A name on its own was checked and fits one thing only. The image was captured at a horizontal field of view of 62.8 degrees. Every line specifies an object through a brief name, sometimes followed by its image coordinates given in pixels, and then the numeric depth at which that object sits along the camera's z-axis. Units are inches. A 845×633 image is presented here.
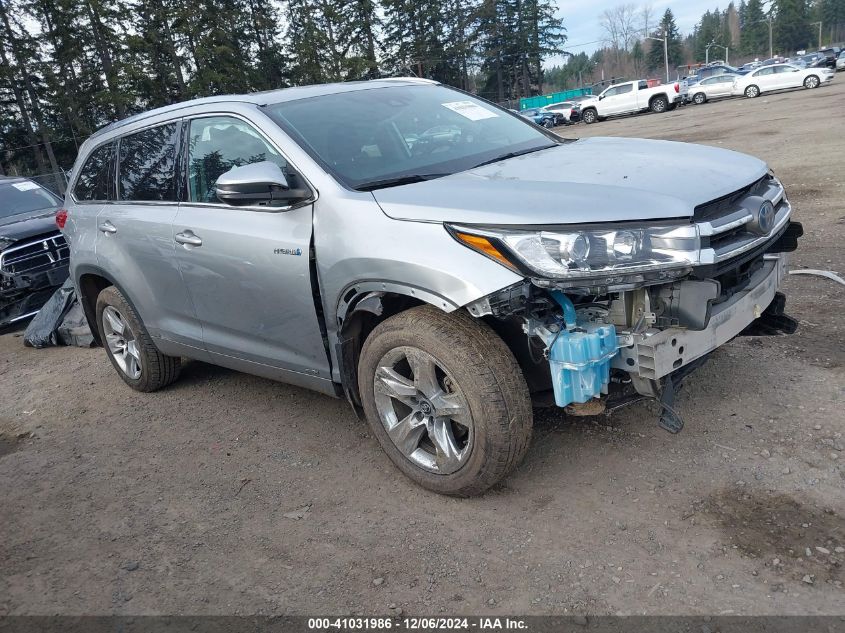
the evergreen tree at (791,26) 4175.7
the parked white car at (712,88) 1382.9
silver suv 106.5
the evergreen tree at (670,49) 4181.1
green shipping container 2209.2
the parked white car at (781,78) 1294.3
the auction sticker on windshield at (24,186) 365.0
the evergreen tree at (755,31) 4525.1
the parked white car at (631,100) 1355.8
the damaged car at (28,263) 310.0
